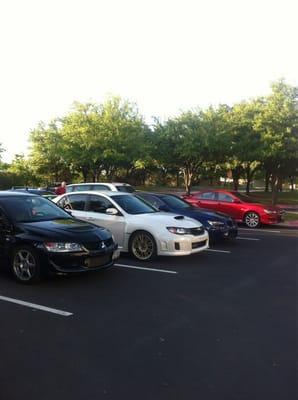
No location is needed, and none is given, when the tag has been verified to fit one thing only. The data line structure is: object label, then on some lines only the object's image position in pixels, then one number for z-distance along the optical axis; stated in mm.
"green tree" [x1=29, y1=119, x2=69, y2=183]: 35531
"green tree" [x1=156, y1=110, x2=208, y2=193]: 25783
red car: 17000
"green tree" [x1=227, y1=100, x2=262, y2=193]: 26250
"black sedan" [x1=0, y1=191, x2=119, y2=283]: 6988
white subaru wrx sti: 9172
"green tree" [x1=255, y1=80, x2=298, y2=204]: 24047
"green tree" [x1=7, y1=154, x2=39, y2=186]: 48906
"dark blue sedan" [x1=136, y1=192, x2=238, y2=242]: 11750
